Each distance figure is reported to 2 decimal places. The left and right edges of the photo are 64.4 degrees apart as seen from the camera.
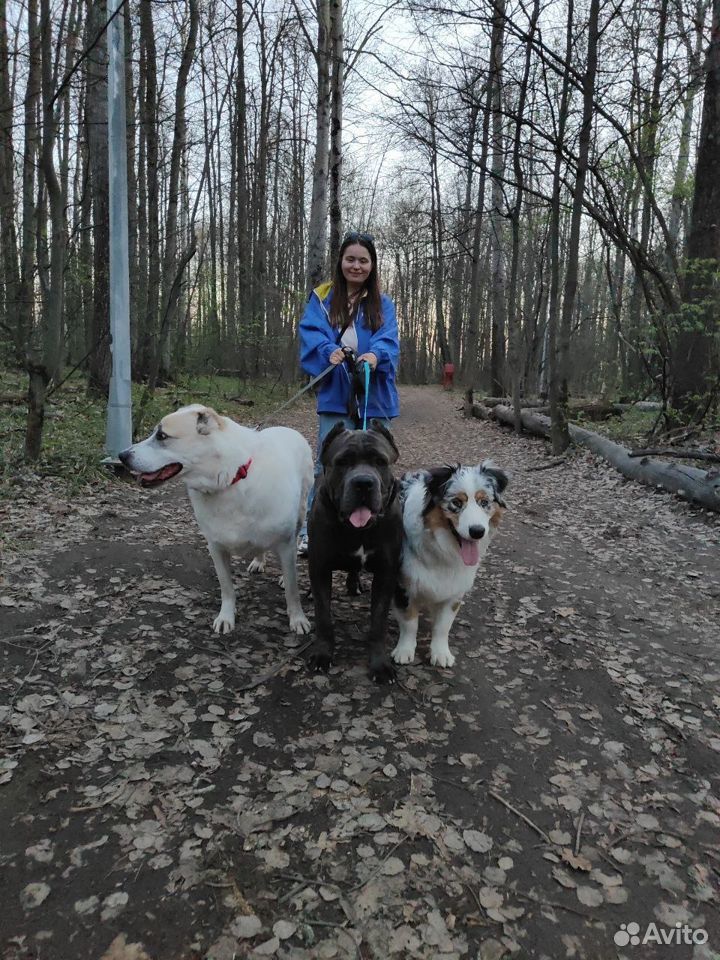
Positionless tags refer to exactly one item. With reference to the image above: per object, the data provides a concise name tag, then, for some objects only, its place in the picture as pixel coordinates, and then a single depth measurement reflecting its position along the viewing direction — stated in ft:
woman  14.32
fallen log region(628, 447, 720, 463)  24.30
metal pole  22.40
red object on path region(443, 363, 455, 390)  112.06
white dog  11.42
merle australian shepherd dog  10.99
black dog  10.26
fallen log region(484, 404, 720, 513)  21.75
